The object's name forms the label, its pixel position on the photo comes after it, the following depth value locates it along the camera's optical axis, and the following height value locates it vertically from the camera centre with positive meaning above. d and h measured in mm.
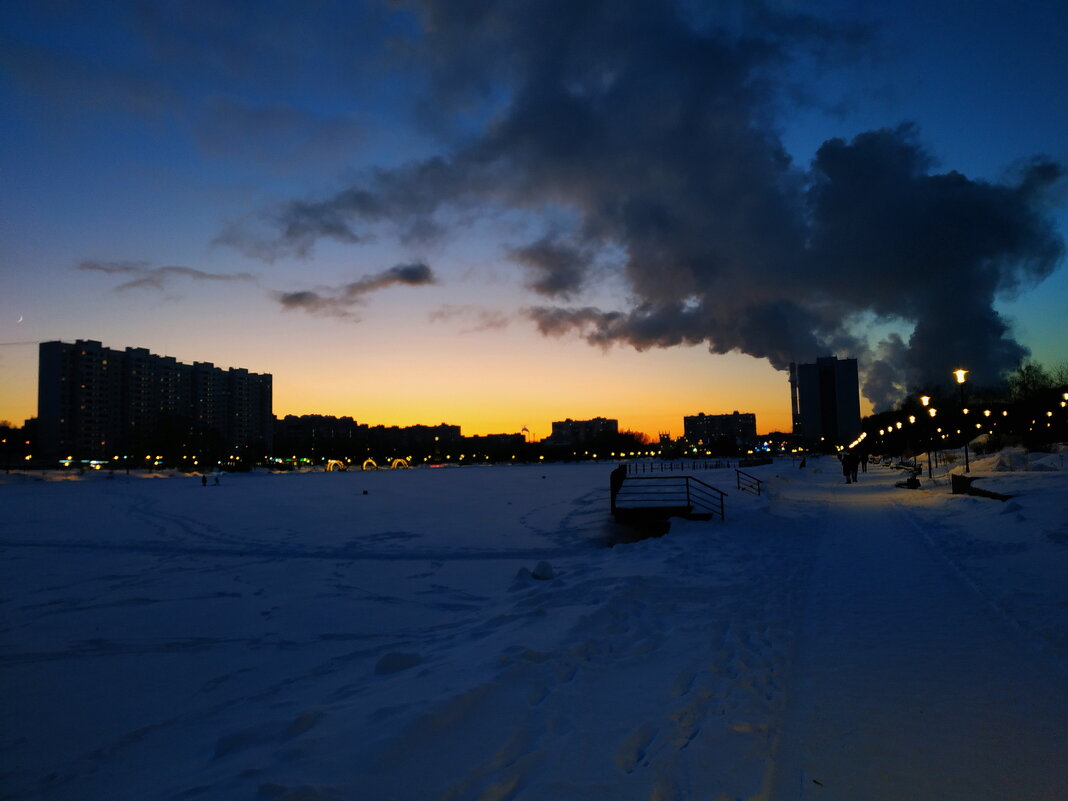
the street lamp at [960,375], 25266 +2168
